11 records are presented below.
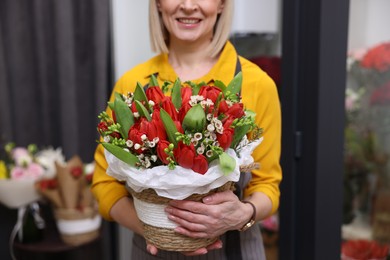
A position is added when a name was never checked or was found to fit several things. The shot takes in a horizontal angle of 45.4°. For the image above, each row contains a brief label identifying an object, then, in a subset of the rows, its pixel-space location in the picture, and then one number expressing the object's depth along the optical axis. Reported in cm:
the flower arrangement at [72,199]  206
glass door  179
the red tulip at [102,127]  98
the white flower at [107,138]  96
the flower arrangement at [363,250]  186
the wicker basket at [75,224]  208
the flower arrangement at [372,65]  180
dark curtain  229
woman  118
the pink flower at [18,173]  210
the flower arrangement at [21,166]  211
